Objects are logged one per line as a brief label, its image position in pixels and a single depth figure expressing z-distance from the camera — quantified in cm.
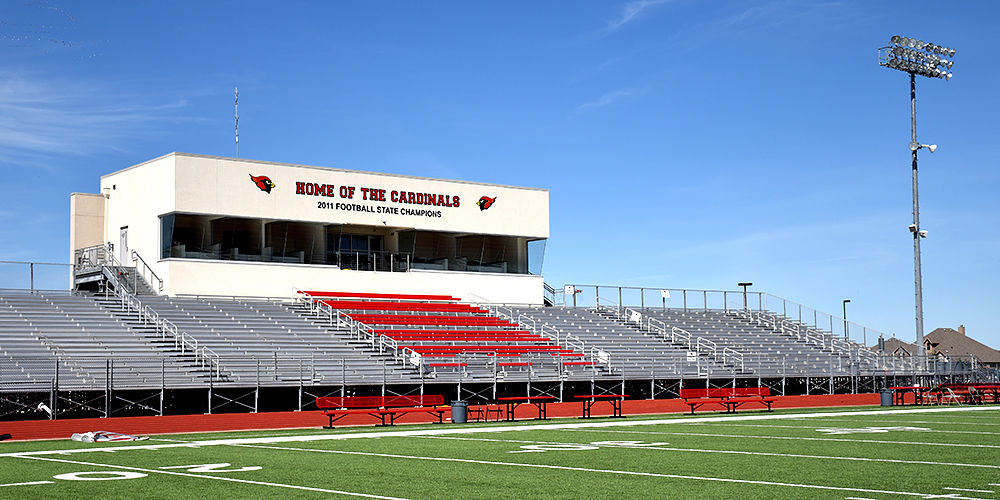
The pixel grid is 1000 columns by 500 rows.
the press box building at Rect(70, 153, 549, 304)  3781
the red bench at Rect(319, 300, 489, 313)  3834
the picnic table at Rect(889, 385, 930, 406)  3078
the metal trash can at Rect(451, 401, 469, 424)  2569
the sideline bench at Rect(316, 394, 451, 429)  2388
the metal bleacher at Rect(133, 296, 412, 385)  2909
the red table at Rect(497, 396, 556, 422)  2615
